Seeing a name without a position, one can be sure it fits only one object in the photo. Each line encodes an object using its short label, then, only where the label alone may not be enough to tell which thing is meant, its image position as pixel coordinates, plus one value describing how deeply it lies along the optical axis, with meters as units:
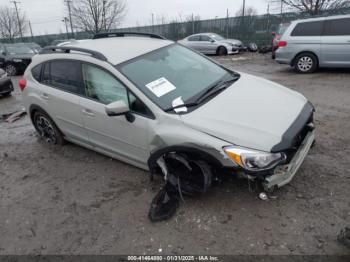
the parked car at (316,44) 8.55
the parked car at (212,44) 17.14
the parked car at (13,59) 13.65
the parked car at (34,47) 15.78
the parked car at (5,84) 8.52
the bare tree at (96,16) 30.97
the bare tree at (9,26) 40.47
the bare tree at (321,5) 16.97
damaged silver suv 2.71
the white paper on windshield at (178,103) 2.99
